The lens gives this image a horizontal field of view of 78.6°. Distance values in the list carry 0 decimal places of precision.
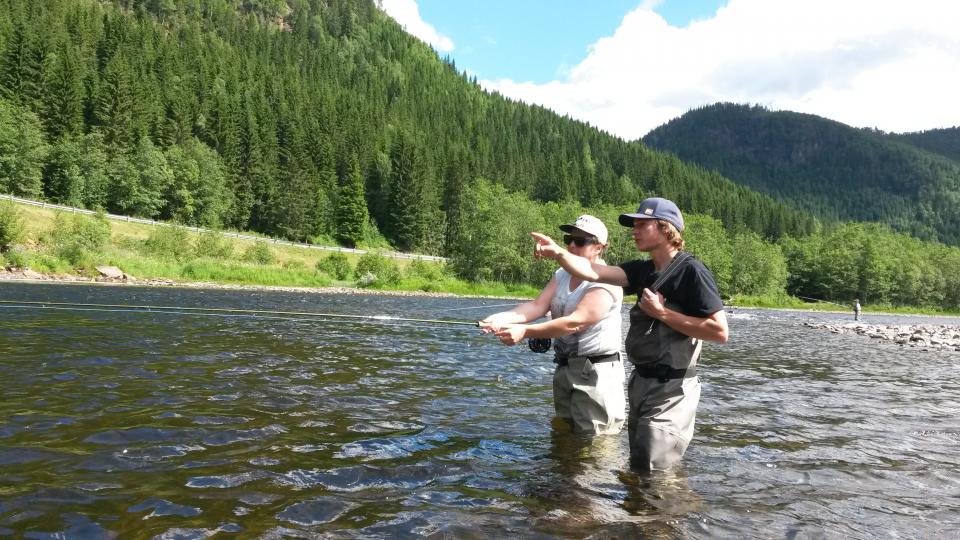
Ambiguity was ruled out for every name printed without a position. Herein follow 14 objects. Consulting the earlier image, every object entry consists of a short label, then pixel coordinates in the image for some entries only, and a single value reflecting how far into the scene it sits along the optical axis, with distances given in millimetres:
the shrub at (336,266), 67250
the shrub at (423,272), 71438
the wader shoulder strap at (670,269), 5160
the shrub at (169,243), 58469
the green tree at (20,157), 69750
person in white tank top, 5938
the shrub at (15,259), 42469
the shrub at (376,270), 63500
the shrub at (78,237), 47062
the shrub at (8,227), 44906
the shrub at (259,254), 66875
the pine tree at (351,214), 102500
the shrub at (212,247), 62906
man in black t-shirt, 4934
